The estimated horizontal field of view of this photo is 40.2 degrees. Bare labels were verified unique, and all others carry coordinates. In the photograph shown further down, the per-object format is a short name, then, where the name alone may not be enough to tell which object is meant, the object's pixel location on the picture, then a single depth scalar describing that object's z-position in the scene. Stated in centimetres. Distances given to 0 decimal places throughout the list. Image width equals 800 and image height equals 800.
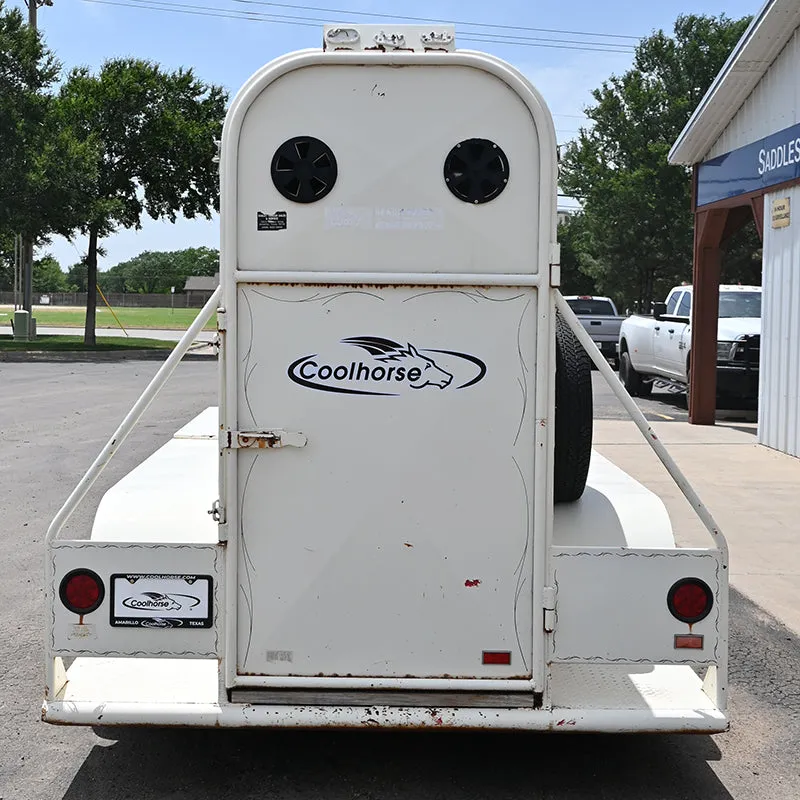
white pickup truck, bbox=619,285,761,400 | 1609
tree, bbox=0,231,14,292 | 3432
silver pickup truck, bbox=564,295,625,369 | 2722
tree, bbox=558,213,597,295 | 5553
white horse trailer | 350
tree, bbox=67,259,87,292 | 16892
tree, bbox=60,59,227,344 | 3300
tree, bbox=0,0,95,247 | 2808
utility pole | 3249
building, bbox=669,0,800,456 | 1226
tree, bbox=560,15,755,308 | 4928
